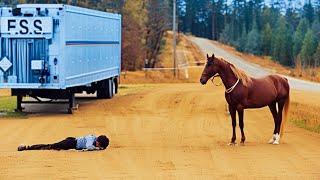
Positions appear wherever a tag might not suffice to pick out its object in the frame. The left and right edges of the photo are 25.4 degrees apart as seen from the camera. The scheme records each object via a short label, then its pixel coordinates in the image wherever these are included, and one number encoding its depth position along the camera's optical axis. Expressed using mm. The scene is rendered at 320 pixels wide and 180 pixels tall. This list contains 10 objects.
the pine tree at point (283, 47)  102250
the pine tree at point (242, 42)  115312
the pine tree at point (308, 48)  88938
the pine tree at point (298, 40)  99688
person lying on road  14922
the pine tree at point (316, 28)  105069
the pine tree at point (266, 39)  110500
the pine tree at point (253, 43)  112375
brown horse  16109
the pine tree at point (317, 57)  82188
